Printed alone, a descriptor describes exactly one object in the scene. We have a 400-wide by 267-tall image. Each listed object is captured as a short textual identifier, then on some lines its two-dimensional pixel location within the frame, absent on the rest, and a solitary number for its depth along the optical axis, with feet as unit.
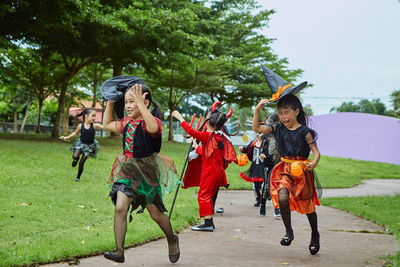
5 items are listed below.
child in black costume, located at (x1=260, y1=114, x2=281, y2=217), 26.86
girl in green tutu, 14.21
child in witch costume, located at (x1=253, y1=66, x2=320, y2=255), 17.26
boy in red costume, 22.35
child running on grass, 35.76
